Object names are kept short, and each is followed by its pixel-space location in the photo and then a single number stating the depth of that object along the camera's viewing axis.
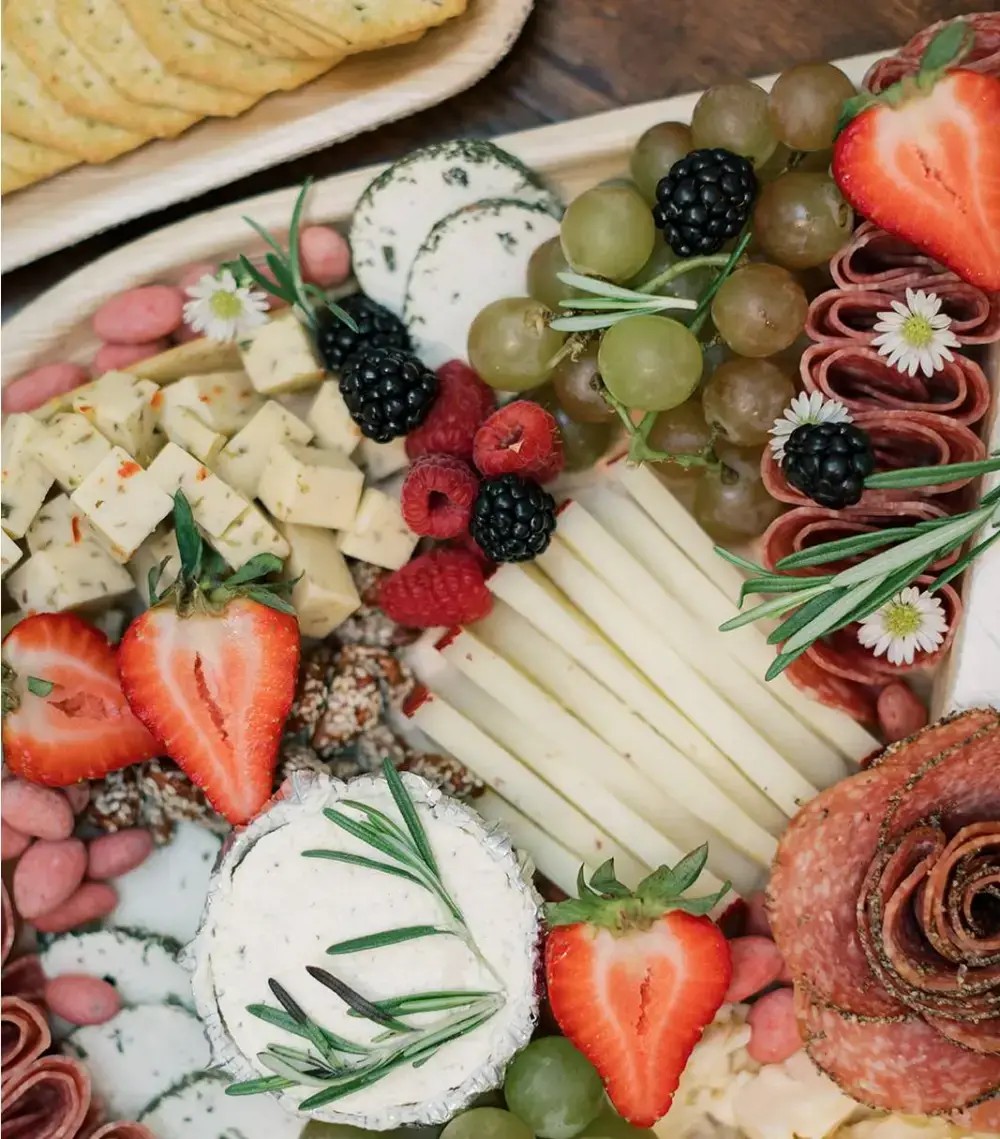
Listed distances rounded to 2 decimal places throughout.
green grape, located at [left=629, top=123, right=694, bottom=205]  0.50
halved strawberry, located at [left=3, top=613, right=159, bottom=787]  0.52
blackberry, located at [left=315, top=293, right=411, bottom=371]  0.52
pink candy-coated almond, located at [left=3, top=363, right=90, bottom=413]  0.54
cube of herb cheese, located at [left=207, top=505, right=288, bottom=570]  0.52
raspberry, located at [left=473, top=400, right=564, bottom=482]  0.50
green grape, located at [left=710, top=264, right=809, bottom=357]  0.49
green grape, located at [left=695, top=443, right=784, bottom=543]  0.51
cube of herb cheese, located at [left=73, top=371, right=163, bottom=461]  0.52
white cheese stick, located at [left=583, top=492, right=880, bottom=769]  0.52
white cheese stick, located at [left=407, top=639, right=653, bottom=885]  0.52
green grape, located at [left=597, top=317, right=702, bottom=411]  0.49
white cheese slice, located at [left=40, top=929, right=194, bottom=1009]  0.53
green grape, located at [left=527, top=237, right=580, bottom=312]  0.51
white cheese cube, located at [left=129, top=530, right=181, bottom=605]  0.53
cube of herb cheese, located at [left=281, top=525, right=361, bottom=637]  0.52
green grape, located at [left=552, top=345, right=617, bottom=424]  0.51
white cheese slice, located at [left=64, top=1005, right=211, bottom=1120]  0.52
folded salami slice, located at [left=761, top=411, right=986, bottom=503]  0.49
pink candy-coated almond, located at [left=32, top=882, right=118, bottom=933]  0.53
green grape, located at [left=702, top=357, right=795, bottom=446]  0.50
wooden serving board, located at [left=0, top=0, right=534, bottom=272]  0.52
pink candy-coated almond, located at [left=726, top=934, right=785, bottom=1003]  0.51
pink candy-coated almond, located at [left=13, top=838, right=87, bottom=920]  0.52
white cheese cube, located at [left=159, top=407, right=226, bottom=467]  0.52
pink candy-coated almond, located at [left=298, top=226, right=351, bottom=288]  0.53
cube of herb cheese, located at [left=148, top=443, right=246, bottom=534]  0.52
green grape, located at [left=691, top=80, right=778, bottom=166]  0.49
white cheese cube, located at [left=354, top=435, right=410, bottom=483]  0.53
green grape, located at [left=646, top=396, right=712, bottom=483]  0.51
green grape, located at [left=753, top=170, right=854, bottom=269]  0.49
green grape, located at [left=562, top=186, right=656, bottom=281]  0.49
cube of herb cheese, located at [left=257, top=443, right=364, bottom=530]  0.52
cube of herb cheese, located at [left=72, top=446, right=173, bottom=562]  0.52
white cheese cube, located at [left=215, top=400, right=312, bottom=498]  0.52
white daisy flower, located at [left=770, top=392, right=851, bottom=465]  0.49
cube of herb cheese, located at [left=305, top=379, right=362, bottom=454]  0.53
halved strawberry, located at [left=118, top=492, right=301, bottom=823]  0.51
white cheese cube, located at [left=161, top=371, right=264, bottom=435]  0.53
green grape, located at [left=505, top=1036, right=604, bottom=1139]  0.50
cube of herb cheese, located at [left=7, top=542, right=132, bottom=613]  0.52
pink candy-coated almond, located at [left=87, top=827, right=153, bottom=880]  0.53
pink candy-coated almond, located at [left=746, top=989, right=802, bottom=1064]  0.51
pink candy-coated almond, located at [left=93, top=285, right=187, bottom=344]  0.53
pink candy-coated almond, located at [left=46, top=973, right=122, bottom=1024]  0.52
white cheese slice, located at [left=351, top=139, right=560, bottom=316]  0.52
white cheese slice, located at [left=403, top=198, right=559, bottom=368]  0.52
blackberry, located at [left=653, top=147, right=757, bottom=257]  0.48
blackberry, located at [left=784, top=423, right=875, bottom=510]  0.48
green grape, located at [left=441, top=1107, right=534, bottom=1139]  0.50
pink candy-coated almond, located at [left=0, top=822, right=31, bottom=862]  0.53
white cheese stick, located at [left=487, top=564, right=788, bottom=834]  0.52
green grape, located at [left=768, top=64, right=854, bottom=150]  0.49
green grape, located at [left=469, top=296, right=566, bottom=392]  0.50
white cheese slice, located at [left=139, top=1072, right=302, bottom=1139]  0.52
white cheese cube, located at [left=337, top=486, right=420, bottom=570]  0.53
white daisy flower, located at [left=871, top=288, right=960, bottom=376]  0.48
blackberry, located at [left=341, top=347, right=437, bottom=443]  0.51
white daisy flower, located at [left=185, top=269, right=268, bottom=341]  0.53
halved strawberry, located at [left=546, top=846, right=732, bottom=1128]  0.49
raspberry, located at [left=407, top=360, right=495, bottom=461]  0.51
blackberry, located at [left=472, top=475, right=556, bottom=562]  0.50
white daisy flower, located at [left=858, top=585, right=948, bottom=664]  0.50
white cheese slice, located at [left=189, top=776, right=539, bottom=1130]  0.50
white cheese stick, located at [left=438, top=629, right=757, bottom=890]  0.52
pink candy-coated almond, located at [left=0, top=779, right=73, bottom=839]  0.52
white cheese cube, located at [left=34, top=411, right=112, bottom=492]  0.52
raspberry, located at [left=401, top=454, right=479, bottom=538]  0.50
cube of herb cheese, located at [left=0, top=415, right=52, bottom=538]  0.52
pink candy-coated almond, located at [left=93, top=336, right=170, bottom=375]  0.54
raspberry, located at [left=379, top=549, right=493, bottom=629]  0.51
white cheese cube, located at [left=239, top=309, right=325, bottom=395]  0.53
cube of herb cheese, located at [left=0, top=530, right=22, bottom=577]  0.52
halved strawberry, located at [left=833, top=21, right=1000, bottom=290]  0.48
